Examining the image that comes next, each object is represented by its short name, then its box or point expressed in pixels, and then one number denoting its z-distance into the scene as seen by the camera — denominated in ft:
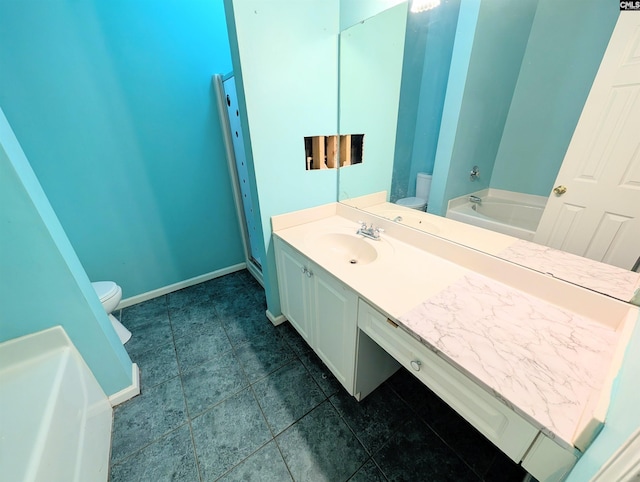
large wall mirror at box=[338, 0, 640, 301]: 2.32
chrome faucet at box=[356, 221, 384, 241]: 4.46
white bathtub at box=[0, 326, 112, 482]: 2.41
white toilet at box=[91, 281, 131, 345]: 5.32
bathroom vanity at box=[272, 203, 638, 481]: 1.83
